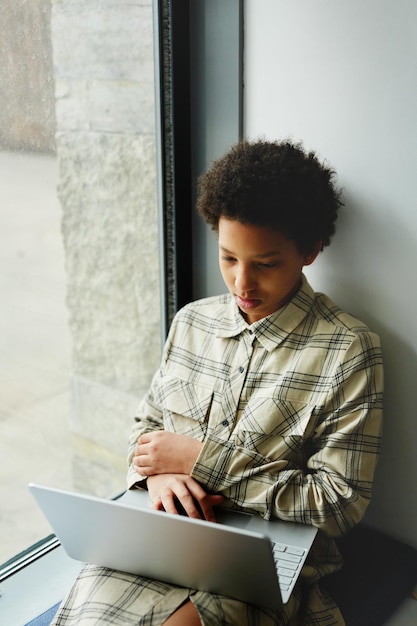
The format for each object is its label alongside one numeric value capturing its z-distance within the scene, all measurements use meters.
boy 1.22
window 1.48
